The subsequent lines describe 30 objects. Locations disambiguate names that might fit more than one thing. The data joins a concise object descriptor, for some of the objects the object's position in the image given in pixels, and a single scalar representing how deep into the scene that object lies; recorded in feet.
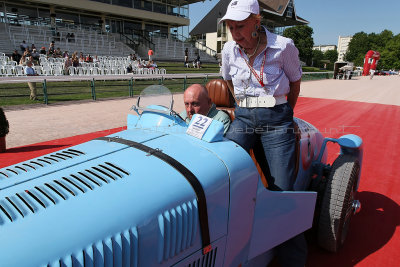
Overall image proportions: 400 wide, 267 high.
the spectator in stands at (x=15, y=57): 52.24
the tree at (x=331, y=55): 376.68
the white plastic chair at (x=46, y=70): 47.78
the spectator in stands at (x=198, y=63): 87.99
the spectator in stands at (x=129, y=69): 58.08
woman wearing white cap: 6.47
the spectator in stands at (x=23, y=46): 57.82
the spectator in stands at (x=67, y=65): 50.34
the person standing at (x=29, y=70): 38.22
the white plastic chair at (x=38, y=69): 47.15
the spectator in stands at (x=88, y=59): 58.03
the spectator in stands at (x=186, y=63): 89.66
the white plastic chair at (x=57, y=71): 49.08
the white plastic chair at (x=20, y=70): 42.91
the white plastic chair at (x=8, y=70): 43.96
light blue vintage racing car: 3.45
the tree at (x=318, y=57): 263.70
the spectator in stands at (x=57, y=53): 57.21
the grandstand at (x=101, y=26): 72.64
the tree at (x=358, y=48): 270.46
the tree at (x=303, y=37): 205.05
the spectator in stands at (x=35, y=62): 51.97
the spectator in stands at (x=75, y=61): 51.73
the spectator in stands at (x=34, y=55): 51.75
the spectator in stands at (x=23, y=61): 43.01
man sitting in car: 7.29
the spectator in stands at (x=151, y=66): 63.90
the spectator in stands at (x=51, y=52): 56.83
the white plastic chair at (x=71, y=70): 50.77
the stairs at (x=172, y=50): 102.68
